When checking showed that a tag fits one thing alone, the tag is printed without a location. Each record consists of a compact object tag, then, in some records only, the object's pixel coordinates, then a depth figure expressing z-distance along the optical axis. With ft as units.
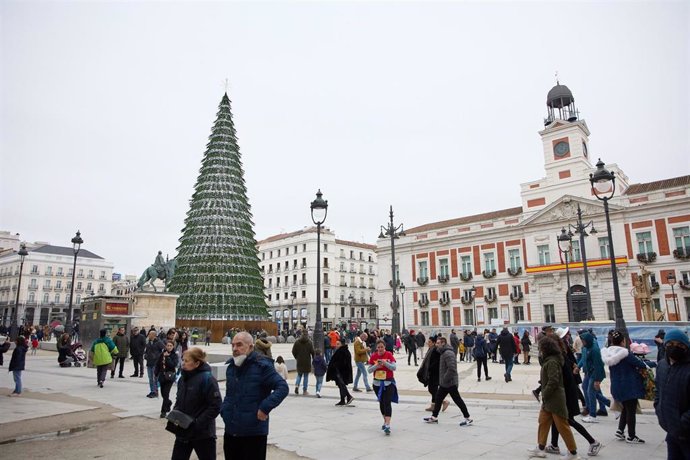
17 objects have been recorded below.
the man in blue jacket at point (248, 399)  13.00
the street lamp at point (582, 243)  78.33
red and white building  131.03
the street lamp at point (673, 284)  122.72
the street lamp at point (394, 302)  80.41
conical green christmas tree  101.40
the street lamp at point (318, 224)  42.91
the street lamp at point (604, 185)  40.94
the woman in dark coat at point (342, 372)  32.99
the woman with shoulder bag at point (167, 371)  27.14
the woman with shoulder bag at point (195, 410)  13.25
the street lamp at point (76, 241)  75.44
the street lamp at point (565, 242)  76.79
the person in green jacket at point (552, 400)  18.26
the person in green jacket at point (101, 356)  38.65
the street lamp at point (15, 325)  91.41
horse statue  94.09
